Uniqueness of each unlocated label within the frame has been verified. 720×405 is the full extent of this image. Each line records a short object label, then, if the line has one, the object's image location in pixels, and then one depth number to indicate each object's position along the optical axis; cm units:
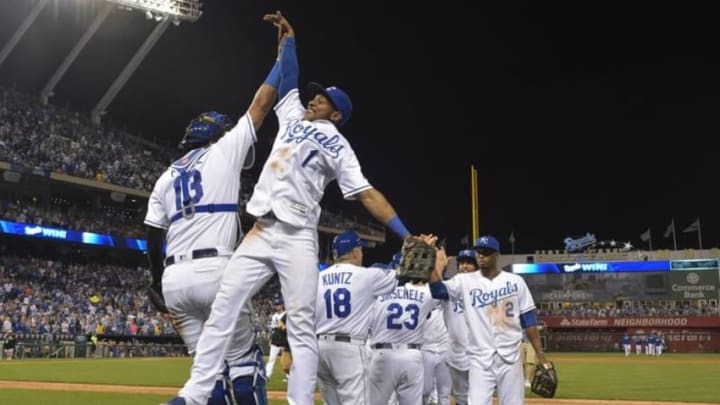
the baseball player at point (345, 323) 631
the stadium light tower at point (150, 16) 3988
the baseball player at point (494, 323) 715
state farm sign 4719
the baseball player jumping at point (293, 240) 454
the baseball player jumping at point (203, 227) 493
